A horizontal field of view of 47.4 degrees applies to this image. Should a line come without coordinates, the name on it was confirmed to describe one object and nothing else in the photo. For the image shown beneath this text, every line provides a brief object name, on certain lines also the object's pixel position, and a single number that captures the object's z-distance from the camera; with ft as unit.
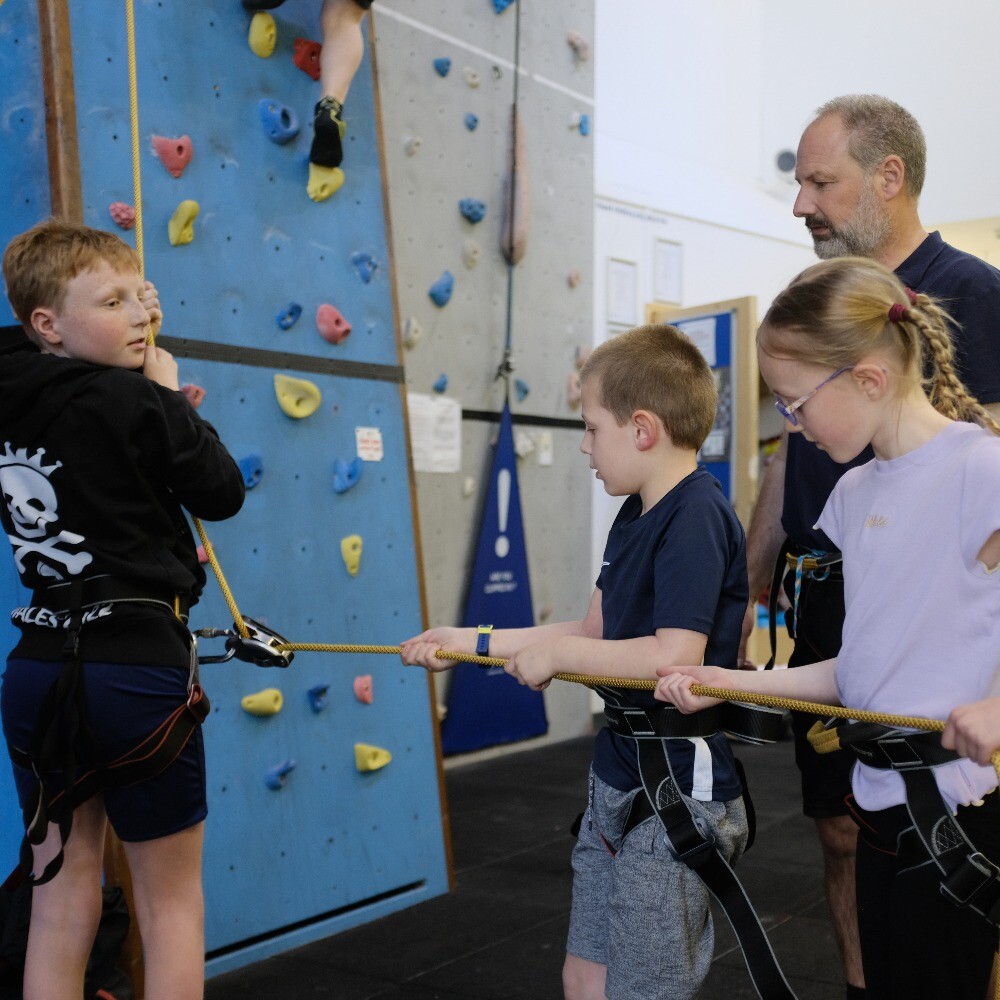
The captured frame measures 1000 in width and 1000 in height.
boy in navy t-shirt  4.83
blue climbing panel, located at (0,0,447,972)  8.00
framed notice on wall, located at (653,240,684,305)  18.92
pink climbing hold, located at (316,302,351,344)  9.02
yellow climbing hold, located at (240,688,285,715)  8.29
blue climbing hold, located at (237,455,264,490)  8.38
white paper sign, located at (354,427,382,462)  9.27
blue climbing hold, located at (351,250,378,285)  9.35
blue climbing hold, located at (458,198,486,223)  14.29
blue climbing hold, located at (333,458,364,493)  9.04
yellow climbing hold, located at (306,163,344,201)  8.98
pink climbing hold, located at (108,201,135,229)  7.55
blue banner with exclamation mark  14.49
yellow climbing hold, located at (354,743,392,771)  9.04
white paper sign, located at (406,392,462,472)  13.93
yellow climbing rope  5.81
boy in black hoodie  5.08
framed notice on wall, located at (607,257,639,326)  17.71
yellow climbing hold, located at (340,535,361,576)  9.09
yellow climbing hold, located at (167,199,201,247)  8.00
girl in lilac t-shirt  4.08
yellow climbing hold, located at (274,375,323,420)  8.67
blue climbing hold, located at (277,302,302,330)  8.75
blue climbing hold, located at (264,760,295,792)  8.37
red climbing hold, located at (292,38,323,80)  8.98
